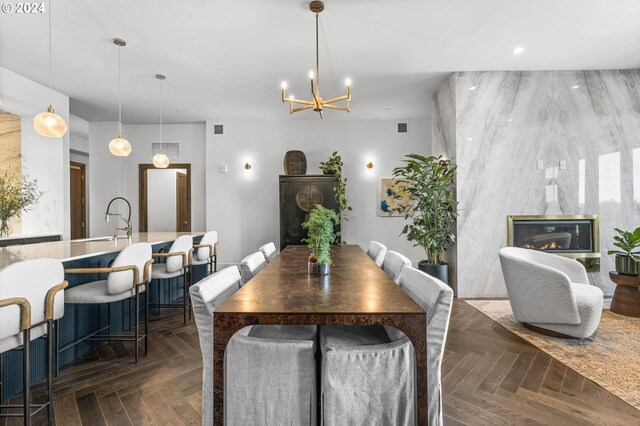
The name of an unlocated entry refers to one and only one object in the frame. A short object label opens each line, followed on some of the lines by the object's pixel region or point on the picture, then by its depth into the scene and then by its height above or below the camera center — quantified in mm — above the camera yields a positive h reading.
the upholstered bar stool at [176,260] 3281 -530
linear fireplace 4383 -372
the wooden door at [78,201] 7430 +229
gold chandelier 2895 +1088
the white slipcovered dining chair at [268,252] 2873 -394
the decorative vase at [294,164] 6211 +881
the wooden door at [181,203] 7449 +166
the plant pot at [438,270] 4094 -790
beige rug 2219 -1210
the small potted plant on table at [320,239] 1950 -184
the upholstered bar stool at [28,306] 1546 -489
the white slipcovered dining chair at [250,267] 2117 -391
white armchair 2824 -827
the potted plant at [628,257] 3584 -562
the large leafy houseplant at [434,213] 4160 -58
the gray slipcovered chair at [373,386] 1306 -728
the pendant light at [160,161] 5125 +794
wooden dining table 1257 -402
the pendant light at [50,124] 3024 +821
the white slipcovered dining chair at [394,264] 2129 -389
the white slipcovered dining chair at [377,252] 2721 -394
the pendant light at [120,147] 4159 +828
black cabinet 5996 +178
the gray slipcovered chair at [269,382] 1349 -727
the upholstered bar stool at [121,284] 2354 -577
